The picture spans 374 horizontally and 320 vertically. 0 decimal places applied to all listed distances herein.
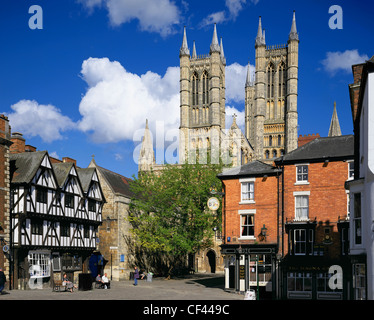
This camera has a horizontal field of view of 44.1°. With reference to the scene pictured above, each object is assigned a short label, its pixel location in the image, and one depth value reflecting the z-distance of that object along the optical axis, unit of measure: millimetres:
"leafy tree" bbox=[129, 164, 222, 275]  44719
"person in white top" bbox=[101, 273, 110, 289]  33844
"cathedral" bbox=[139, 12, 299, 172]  112625
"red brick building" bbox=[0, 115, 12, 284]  31469
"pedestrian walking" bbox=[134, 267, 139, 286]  38975
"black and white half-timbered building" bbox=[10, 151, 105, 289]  33156
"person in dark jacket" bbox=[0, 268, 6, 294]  25547
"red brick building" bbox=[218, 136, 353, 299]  29766
